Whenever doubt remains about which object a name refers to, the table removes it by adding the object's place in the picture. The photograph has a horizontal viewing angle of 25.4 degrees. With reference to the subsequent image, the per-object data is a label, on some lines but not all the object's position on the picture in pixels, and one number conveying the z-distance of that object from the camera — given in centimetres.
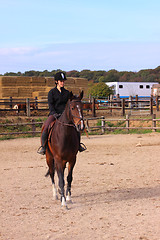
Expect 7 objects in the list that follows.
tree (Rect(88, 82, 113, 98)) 5462
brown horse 641
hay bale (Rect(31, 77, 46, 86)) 3847
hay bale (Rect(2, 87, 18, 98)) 3603
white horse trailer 6050
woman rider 725
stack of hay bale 3628
